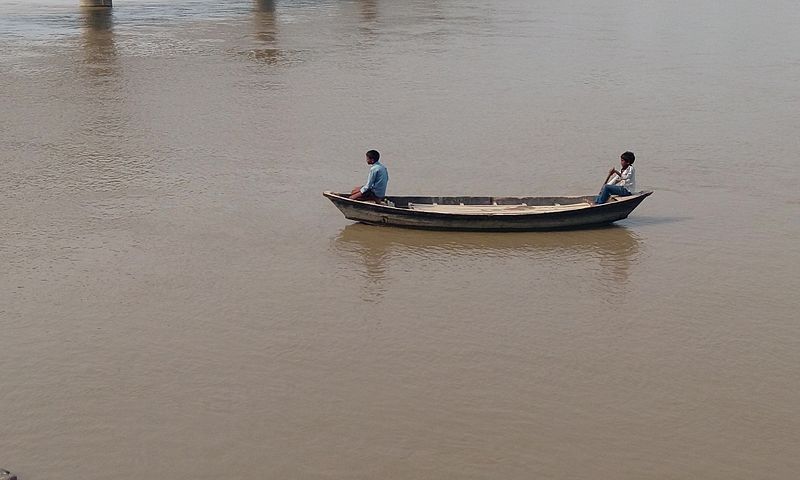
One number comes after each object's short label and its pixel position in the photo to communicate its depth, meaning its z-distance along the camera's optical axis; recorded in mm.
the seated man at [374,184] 15484
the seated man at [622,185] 15633
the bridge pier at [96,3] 47403
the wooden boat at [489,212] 15258
